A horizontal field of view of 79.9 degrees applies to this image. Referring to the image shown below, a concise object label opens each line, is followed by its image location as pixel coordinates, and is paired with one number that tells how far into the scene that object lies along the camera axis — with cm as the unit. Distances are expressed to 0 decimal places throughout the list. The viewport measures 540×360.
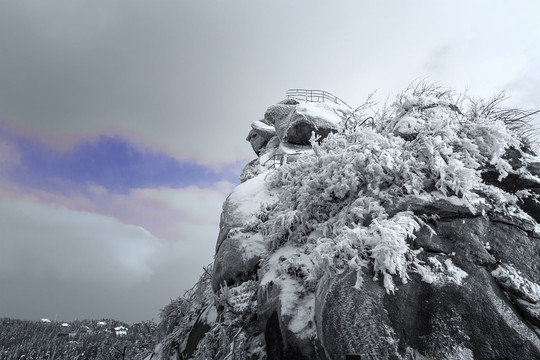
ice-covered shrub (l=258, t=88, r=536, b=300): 531
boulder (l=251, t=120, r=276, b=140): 2677
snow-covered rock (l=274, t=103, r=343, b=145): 1920
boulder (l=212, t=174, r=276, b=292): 835
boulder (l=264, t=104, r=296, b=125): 2690
